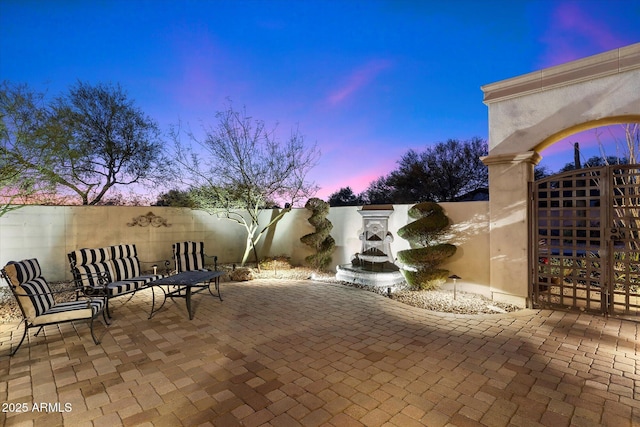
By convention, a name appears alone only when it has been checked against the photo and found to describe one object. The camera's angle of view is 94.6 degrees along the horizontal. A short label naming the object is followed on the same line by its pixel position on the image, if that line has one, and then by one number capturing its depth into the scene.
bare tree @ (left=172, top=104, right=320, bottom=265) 8.29
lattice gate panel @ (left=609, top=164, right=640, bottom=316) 4.34
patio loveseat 4.84
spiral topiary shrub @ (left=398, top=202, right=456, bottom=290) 5.87
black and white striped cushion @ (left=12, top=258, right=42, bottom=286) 3.61
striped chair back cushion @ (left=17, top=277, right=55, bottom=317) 3.52
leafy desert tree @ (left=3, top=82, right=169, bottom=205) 9.60
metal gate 4.47
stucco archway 4.29
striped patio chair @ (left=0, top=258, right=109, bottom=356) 3.50
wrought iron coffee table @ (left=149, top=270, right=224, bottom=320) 4.68
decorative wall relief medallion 8.20
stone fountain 6.73
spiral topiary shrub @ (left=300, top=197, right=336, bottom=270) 8.12
